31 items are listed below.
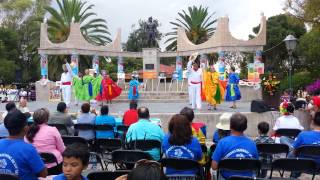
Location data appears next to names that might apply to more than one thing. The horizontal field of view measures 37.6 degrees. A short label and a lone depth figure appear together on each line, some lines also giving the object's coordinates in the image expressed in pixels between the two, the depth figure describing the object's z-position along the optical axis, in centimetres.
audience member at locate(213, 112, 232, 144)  744
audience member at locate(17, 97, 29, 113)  1131
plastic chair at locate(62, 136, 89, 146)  716
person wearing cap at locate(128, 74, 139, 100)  2531
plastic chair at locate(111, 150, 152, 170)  593
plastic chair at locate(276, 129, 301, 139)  854
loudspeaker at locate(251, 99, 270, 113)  1514
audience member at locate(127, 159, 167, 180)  277
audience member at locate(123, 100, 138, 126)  968
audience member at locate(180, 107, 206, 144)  699
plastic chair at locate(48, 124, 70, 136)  862
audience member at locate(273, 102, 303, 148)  888
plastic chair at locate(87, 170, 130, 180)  402
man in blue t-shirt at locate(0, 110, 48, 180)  468
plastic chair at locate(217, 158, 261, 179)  537
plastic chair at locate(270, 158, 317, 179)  559
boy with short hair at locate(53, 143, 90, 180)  382
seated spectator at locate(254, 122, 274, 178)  741
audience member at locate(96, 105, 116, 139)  891
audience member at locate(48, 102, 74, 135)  891
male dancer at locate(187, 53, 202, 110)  1812
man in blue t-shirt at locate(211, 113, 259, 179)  557
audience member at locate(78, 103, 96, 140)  892
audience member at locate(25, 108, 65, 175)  624
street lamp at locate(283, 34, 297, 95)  1812
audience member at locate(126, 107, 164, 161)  704
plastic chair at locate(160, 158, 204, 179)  557
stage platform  1487
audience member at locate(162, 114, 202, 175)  586
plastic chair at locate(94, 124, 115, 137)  877
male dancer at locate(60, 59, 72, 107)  2100
